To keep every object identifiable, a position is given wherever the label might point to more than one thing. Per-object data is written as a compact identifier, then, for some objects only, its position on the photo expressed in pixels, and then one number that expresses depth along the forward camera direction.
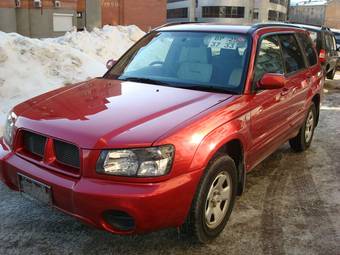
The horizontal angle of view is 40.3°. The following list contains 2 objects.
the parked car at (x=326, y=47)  13.67
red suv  3.08
